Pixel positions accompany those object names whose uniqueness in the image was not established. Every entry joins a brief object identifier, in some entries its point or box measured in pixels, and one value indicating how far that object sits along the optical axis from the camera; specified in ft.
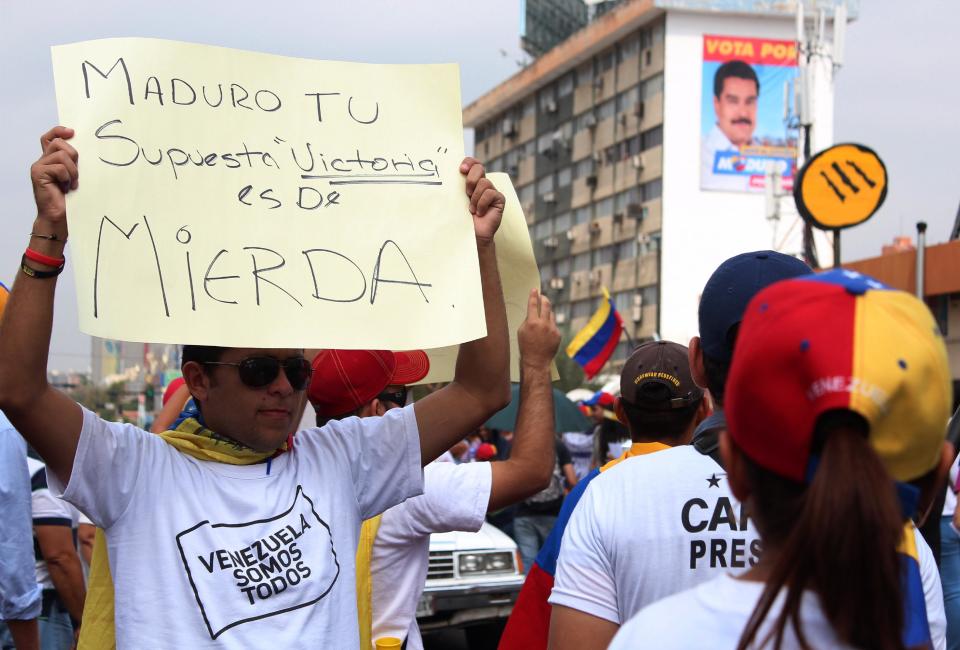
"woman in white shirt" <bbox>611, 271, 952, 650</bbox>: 4.38
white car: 25.75
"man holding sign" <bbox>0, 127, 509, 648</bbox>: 7.77
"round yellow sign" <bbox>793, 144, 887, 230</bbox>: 51.93
